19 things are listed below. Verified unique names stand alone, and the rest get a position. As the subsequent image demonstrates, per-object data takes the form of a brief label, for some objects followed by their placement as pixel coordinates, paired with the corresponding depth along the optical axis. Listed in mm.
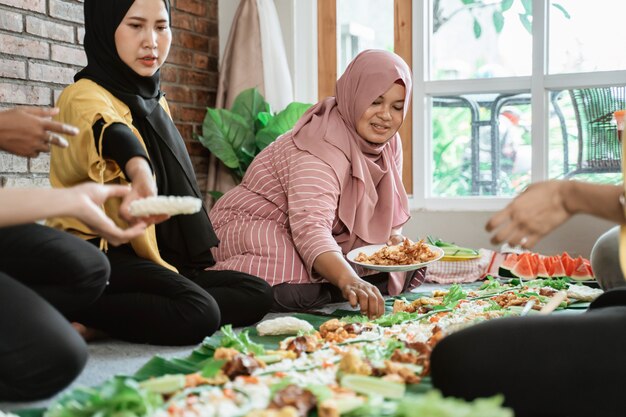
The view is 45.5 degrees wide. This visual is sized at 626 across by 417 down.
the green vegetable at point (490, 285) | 2840
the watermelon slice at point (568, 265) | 3238
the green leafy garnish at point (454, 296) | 2445
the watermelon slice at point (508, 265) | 3363
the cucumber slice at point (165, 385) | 1352
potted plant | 3936
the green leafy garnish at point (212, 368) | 1463
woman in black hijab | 1998
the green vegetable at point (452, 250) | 3536
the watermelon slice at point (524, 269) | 3256
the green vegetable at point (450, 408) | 1077
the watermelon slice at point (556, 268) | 3234
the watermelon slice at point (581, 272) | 3176
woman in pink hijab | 2564
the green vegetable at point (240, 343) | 1676
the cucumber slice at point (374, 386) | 1341
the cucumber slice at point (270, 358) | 1609
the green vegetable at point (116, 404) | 1198
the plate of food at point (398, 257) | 2504
